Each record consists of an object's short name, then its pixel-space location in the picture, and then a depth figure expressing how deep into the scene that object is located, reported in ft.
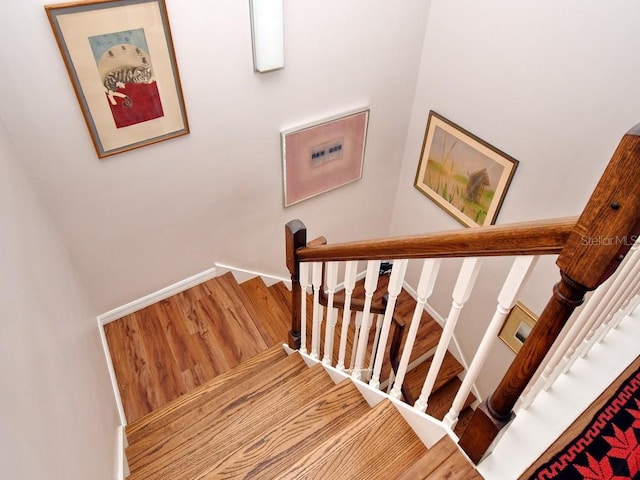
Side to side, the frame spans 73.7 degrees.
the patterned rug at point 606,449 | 3.27
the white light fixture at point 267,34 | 7.84
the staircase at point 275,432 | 4.48
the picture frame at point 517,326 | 10.32
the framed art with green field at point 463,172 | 10.19
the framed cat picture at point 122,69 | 6.50
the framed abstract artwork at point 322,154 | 10.30
